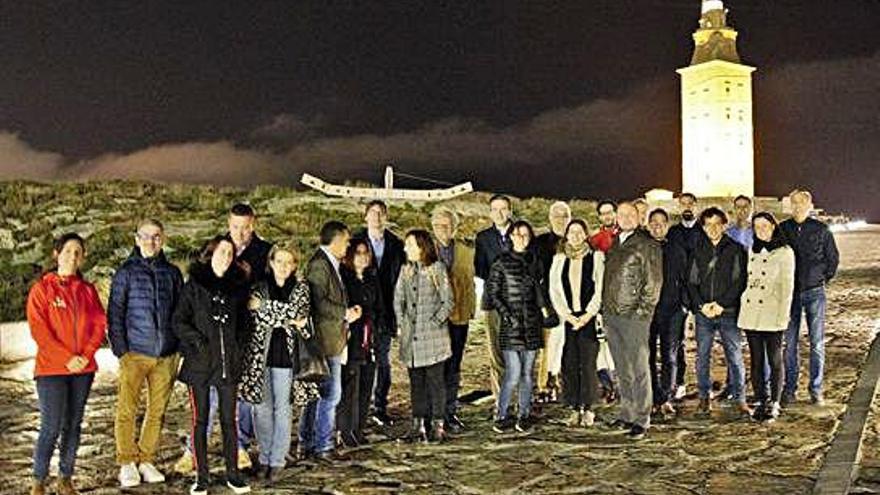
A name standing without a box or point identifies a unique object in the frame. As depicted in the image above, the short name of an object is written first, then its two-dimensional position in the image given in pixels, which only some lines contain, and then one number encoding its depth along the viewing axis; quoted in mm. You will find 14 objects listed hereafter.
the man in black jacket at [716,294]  8031
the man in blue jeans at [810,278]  8109
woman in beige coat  7898
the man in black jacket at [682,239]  8445
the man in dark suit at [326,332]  7004
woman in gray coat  7543
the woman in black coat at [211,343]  6137
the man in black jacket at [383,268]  8047
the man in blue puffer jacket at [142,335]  6398
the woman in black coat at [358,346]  7336
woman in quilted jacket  7777
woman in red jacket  6031
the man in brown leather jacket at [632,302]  7562
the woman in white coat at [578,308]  7859
